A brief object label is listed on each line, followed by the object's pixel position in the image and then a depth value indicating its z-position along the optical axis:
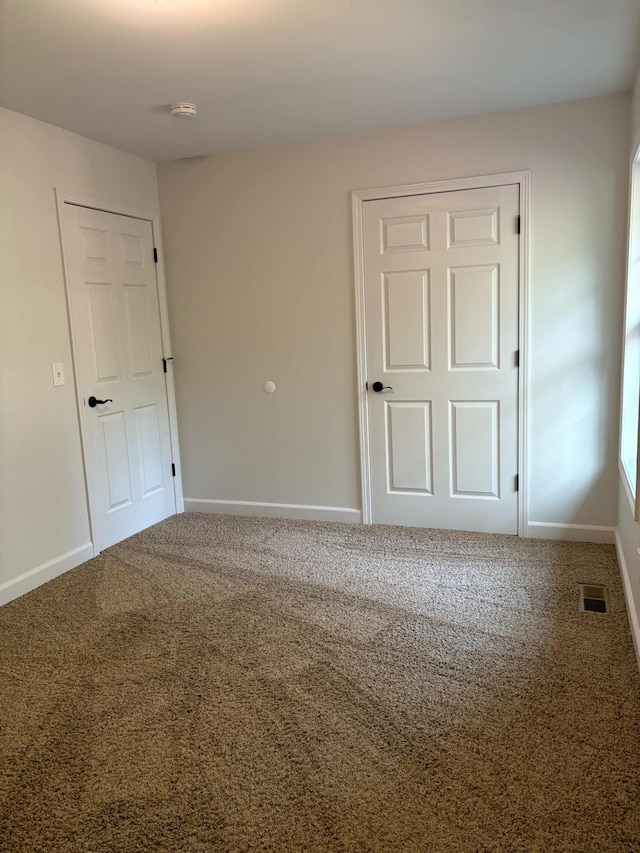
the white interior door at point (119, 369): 3.75
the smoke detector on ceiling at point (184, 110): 3.21
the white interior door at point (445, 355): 3.72
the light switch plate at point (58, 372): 3.53
